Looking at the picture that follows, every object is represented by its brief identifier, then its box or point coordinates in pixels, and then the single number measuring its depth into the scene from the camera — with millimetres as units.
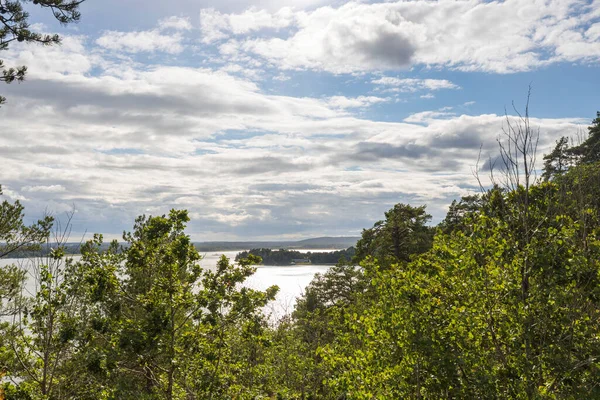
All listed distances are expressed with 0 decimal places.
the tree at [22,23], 11102
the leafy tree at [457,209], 38031
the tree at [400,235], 27297
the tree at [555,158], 43375
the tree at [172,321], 6934
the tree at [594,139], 41188
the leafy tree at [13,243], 16484
